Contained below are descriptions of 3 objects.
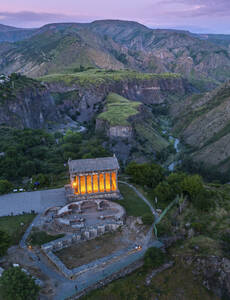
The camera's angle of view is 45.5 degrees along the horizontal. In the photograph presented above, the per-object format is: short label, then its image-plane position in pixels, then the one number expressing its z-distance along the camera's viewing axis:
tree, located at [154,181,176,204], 58.84
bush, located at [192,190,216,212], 57.28
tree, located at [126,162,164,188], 67.19
